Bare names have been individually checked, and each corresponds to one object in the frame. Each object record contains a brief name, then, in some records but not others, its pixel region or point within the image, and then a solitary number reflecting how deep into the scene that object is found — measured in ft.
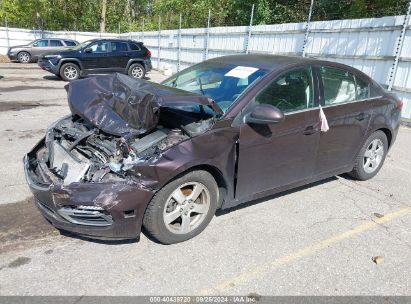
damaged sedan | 9.84
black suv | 49.55
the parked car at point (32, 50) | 74.64
